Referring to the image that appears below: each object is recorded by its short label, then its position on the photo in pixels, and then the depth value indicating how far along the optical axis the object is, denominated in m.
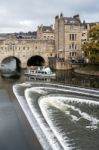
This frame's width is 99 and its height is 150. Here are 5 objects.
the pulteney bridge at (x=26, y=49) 85.81
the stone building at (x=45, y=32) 114.62
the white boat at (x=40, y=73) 64.38
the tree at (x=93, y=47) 66.81
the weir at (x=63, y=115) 25.04
